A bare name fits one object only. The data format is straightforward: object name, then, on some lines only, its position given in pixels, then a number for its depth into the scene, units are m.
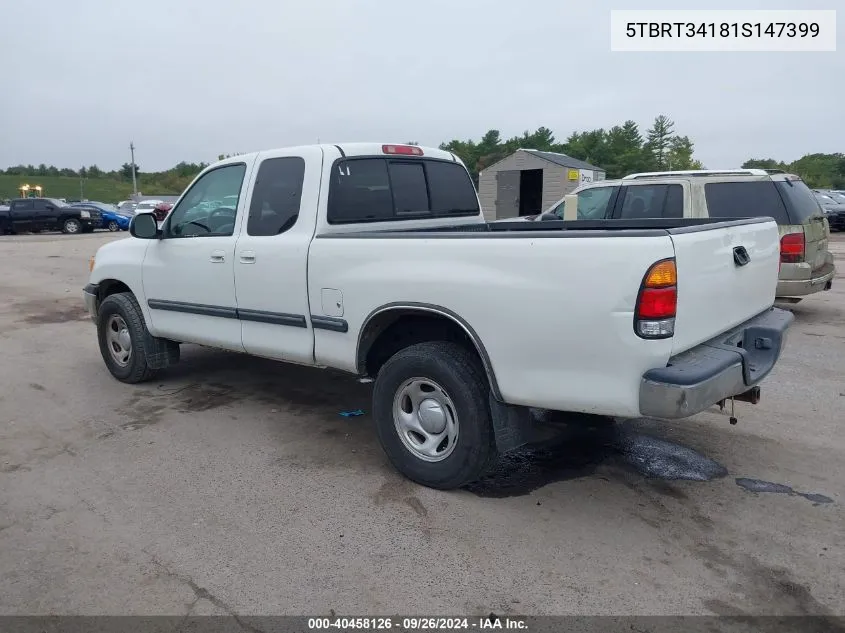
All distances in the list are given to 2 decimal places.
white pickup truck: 3.11
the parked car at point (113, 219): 33.62
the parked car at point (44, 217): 29.36
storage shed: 26.95
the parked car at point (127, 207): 37.12
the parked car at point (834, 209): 25.03
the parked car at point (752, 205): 8.02
